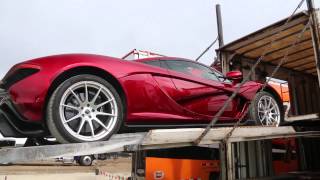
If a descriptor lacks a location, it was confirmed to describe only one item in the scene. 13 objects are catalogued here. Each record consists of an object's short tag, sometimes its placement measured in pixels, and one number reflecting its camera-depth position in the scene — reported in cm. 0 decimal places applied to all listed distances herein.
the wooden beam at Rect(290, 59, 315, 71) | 919
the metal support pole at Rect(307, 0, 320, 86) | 635
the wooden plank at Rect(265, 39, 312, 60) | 794
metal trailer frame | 358
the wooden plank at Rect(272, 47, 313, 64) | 842
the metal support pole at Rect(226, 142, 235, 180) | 507
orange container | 667
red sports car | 373
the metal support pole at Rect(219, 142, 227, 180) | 505
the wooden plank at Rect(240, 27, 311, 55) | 752
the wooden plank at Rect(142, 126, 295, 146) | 418
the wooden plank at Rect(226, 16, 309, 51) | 669
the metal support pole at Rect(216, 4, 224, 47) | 1200
